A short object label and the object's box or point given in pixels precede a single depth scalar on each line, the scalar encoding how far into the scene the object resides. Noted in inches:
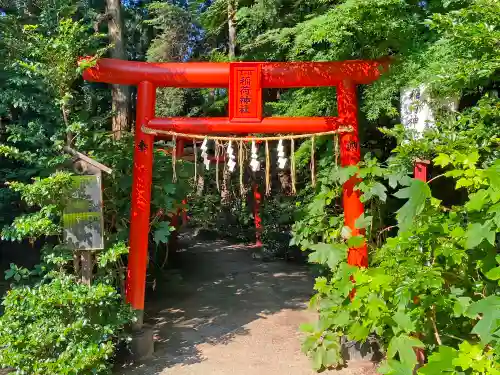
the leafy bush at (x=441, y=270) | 87.1
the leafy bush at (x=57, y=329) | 149.6
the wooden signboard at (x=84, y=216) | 167.5
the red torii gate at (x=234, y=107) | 183.8
